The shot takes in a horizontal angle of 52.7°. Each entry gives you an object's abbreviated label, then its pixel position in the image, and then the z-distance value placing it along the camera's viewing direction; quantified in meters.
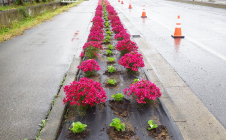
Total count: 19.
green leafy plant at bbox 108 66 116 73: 5.28
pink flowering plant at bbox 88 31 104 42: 7.71
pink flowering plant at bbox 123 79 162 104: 3.69
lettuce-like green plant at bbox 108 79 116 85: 4.56
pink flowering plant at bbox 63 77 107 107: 3.46
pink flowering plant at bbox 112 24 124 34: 9.96
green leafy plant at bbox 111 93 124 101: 3.85
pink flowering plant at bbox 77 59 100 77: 4.91
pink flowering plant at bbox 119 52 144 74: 5.11
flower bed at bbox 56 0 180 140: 3.08
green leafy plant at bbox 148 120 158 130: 3.09
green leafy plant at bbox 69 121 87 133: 2.99
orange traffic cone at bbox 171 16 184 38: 9.94
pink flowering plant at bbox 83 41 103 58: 6.37
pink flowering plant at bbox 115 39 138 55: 6.47
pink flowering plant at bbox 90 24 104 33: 9.20
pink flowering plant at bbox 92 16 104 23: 11.95
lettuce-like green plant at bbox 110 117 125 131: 3.00
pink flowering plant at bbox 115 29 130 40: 8.15
